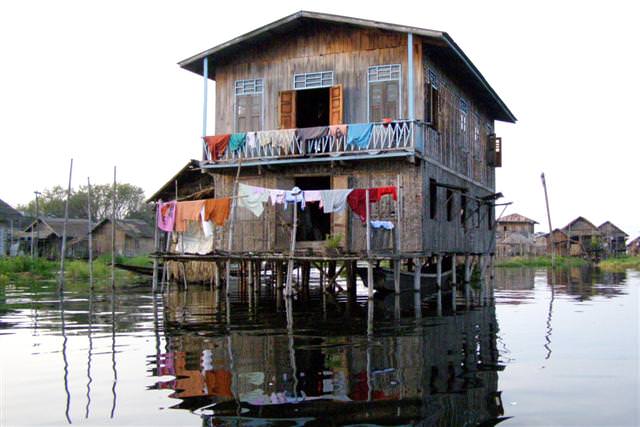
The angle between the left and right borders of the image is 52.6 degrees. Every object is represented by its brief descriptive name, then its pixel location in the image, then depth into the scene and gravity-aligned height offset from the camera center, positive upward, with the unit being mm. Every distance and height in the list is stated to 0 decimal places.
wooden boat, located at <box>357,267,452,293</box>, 19047 -911
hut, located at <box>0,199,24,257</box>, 37906 +1848
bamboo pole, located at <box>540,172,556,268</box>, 33156 +3007
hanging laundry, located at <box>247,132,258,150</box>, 18484 +3152
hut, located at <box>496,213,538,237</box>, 63000 +2556
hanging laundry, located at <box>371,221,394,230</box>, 17188 +698
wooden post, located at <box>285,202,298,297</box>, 16219 -296
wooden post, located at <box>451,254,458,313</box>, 19275 -874
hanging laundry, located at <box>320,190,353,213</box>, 16344 +1280
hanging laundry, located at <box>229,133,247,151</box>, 18612 +3164
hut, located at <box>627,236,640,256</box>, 63875 +305
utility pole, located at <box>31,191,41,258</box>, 41622 +407
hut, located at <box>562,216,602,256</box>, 56000 +1449
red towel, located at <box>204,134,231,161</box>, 18859 +3097
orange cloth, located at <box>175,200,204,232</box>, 17750 +1055
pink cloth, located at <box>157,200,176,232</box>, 18344 +1003
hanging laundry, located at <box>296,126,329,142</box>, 17562 +3209
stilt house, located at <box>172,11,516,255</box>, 17516 +3845
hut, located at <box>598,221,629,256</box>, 58803 +1126
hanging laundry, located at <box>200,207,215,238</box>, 17578 +670
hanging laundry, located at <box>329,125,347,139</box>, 17312 +3208
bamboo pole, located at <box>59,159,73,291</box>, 21025 -41
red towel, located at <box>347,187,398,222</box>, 16266 +1320
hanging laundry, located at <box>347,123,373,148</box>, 17141 +3089
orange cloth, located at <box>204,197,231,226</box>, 17312 +1086
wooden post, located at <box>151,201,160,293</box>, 18684 -244
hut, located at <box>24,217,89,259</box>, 45812 +1058
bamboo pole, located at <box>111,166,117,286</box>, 21464 +1376
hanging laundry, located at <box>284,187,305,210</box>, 16469 +1385
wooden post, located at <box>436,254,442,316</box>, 19456 -797
